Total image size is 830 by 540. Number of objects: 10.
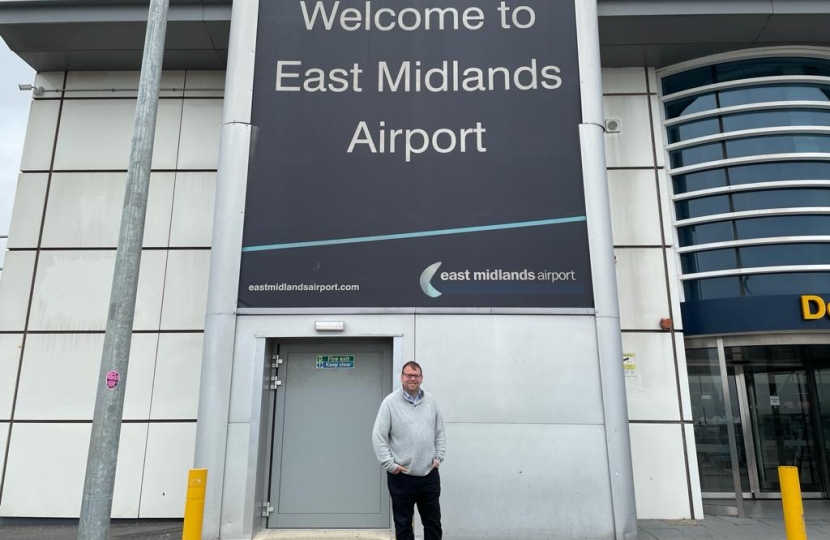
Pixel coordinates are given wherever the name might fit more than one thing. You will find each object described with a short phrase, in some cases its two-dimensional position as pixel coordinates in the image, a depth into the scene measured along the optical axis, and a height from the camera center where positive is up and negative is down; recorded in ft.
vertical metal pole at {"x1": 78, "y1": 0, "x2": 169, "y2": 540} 17.15 +3.04
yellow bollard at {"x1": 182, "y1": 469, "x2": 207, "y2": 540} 16.38 -2.66
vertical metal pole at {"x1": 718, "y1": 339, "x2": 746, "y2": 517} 26.91 -1.29
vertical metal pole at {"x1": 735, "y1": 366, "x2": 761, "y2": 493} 28.48 -1.07
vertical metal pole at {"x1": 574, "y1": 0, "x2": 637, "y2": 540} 21.52 +5.15
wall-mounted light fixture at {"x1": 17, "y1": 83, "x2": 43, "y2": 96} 31.45 +16.88
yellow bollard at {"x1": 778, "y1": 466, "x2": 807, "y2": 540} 16.76 -2.67
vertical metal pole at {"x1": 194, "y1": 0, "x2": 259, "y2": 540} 21.61 +5.50
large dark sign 23.34 +10.36
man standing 17.22 -1.21
